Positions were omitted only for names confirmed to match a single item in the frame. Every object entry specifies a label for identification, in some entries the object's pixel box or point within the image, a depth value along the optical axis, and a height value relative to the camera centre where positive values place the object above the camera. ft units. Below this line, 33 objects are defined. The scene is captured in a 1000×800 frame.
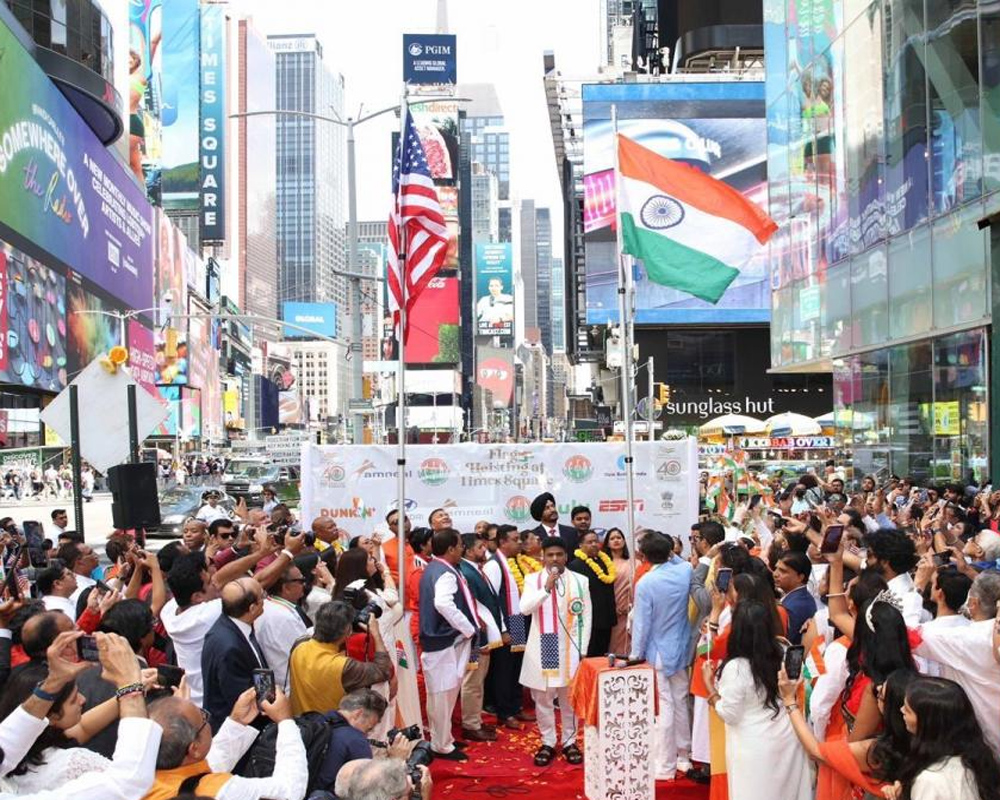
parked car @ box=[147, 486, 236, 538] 92.12 -5.74
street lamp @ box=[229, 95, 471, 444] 75.87 +11.10
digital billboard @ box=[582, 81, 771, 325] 233.35 +56.02
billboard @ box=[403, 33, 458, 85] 377.71 +119.81
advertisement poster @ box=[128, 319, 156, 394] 215.78 +15.77
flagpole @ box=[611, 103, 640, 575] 30.17 +2.66
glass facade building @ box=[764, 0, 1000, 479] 62.69 +13.35
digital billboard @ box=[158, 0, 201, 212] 376.27 +114.66
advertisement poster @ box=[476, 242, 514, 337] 618.03 +71.98
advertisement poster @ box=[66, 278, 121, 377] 169.48 +16.71
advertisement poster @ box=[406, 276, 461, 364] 453.17 +40.44
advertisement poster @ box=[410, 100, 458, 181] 432.66 +109.54
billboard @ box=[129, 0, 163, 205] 259.80 +84.63
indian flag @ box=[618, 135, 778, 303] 33.96 +5.90
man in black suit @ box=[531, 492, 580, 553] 36.01 -2.85
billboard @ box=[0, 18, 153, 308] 137.80 +34.90
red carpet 26.48 -8.20
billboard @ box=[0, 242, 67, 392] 139.03 +14.55
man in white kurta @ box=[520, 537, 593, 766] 29.12 -5.33
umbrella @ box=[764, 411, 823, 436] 112.98 -0.29
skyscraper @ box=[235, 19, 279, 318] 624.59 +162.44
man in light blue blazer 26.99 -4.80
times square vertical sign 389.39 +107.96
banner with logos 45.03 -2.05
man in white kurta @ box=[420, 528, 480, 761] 29.55 -5.24
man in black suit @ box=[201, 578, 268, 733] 19.76 -3.77
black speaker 31.12 -1.58
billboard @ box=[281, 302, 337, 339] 541.75 +54.50
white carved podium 24.44 -6.40
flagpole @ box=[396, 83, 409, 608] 29.45 +0.56
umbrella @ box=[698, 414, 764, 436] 117.80 -0.20
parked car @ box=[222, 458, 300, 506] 107.86 -4.85
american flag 34.35 +5.81
